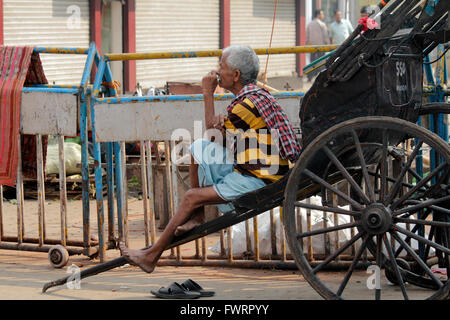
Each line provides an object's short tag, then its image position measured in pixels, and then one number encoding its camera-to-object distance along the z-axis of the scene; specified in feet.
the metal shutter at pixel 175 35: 55.77
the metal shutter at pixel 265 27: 69.67
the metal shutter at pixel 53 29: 43.27
